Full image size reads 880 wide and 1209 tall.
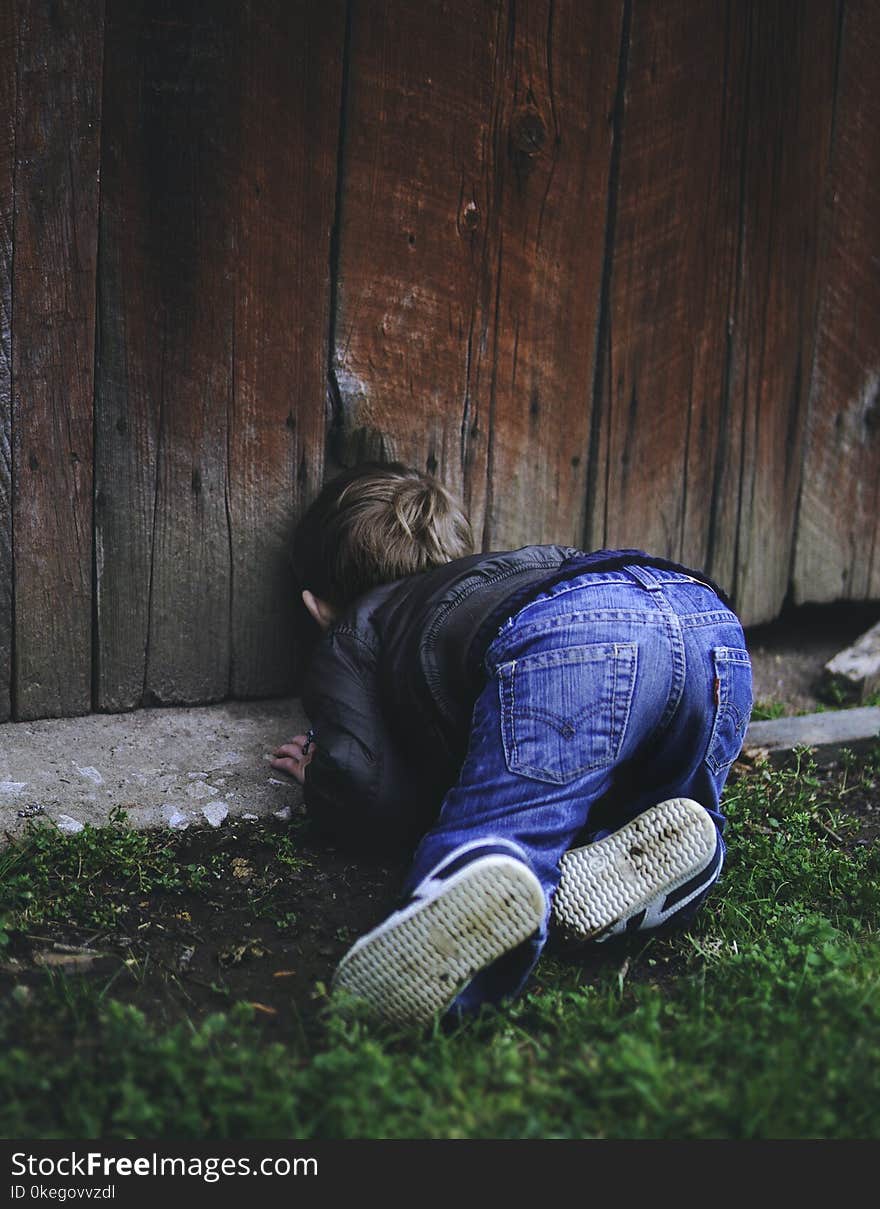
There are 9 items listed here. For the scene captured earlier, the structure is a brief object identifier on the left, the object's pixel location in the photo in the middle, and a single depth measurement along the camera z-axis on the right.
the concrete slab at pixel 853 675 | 3.61
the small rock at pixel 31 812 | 2.41
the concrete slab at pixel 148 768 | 2.49
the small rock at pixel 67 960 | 1.96
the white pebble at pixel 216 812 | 2.54
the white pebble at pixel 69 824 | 2.40
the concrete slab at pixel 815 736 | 3.15
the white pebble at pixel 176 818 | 2.50
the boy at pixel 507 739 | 1.78
